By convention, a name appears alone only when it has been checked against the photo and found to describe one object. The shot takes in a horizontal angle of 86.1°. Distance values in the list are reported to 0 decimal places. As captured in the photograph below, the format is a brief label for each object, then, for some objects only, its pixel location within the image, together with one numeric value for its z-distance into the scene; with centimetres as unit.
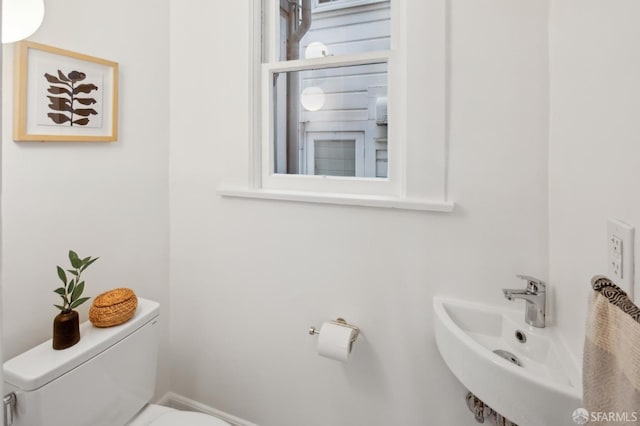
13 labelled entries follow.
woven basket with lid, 116
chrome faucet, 106
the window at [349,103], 119
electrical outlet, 63
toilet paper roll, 125
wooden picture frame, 110
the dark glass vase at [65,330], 106
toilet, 95
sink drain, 105
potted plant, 106
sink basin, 80
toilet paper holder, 129
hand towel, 44
